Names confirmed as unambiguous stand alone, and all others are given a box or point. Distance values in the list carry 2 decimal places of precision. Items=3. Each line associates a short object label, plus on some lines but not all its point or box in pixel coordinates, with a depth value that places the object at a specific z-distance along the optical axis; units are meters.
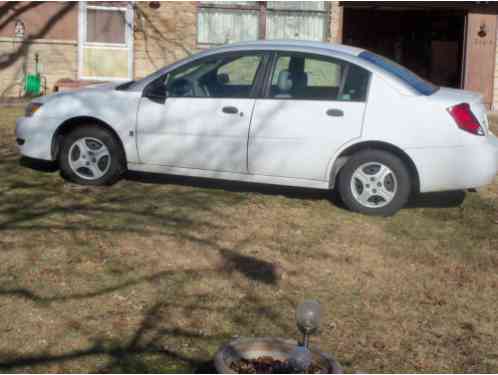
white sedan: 8.07
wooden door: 18.86
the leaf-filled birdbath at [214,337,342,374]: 4.30
